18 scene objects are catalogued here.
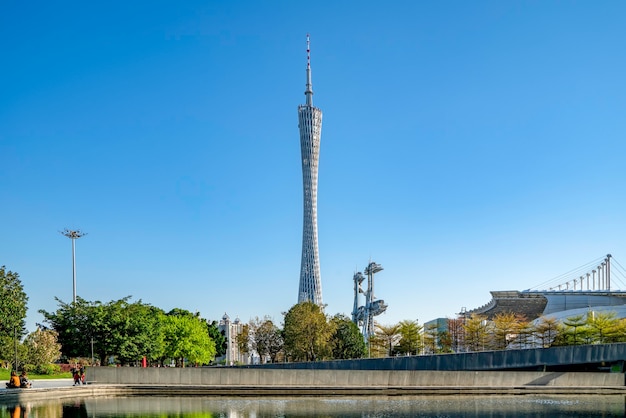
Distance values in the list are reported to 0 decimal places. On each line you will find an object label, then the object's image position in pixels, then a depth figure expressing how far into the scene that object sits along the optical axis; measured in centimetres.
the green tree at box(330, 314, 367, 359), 6397
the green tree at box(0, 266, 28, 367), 4409
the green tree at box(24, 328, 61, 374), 4491
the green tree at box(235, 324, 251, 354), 7114
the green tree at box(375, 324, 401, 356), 6894
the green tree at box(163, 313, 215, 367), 5953
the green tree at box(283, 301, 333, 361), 5994
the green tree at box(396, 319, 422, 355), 6812
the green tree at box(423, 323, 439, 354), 7294
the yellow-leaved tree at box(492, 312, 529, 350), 6619
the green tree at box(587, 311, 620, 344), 5703
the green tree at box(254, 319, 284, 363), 6862
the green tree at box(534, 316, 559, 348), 6344
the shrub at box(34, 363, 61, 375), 4528
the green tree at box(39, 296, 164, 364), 4397
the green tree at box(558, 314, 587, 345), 5841
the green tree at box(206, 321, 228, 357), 8206
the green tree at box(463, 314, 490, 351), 6762
